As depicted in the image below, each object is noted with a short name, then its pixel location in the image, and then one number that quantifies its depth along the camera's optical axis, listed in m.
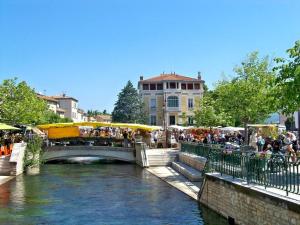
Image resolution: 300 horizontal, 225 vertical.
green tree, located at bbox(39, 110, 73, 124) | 56.05
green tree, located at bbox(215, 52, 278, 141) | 24.27
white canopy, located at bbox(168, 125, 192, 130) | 32.14
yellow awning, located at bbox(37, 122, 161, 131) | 29.23
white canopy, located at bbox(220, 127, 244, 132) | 29.89
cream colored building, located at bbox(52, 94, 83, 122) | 93.56
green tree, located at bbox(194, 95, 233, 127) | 30.20
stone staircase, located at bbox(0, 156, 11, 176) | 21.72
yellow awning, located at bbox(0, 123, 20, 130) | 21.78
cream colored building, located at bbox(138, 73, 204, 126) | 57.63
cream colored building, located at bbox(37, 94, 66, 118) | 80.87
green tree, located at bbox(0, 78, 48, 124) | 36.13
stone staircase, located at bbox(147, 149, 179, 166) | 25.87
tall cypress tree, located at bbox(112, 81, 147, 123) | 58.82
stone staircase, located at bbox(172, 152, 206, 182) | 17.79
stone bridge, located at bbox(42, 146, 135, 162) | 29.67
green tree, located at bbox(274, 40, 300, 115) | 11.76
